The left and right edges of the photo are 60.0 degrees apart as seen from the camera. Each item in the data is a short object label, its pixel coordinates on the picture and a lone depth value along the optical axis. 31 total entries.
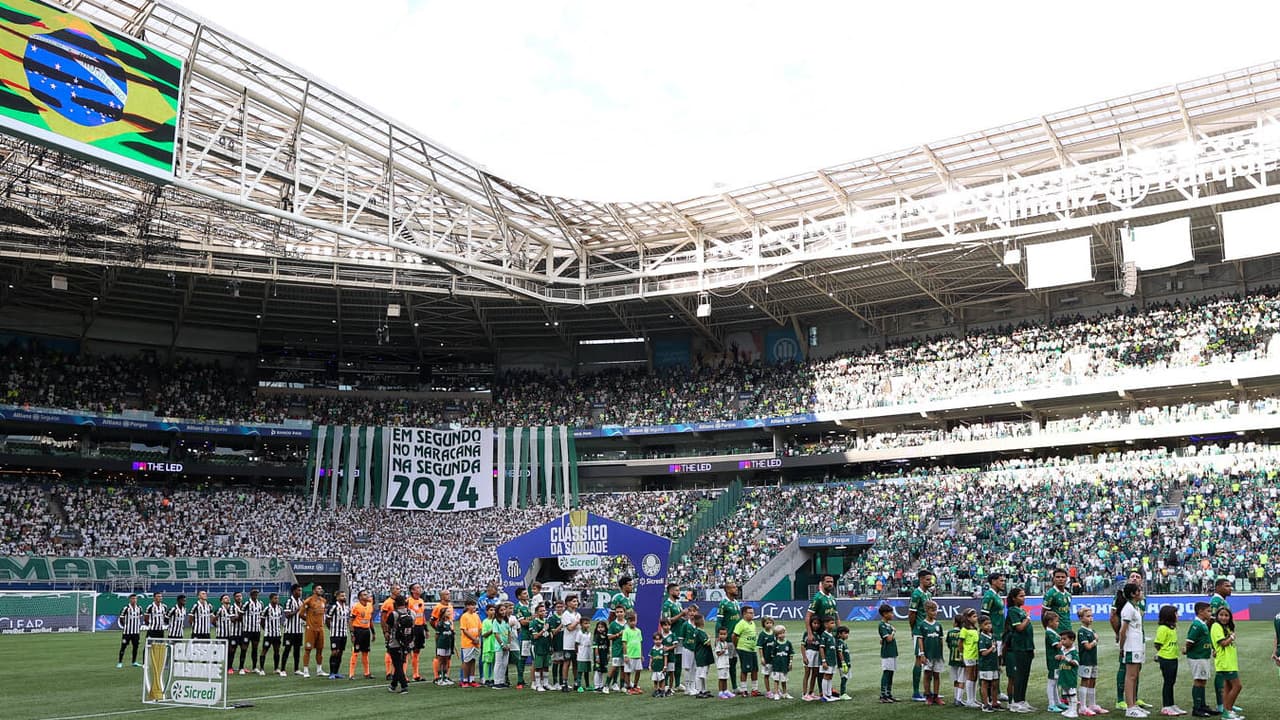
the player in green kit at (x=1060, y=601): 14.99
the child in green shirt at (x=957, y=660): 15.46
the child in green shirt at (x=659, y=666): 17.89
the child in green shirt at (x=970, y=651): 15.29
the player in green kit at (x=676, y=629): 18.12
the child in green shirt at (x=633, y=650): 18.72
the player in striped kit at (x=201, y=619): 21.64
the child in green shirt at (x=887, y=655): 16.17
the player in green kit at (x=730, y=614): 17.53
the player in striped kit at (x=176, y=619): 22.17
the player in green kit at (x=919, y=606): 16.14
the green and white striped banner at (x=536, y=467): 58.12
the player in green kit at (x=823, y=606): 16.69
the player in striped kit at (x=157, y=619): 22.25
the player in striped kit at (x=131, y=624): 24.80
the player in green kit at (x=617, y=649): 18.77
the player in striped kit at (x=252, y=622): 22.13
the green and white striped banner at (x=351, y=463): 57.28
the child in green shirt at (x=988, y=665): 14.95
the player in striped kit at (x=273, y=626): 22.17
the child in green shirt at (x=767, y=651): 16.94
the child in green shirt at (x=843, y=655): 16.62
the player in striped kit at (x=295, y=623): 21.41
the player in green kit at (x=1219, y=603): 13.98
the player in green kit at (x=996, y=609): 15.38
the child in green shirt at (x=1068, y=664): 14.41
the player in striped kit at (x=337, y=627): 20.80
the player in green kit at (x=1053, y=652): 14.70
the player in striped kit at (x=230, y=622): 22.14
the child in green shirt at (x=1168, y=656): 14.24
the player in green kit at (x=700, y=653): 17.67
